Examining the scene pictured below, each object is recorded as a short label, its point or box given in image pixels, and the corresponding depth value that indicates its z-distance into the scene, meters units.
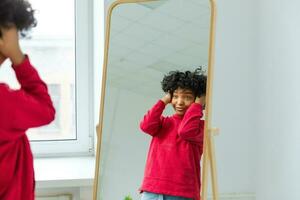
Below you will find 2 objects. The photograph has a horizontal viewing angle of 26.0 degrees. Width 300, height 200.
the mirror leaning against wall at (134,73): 4.18
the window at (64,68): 5.24
